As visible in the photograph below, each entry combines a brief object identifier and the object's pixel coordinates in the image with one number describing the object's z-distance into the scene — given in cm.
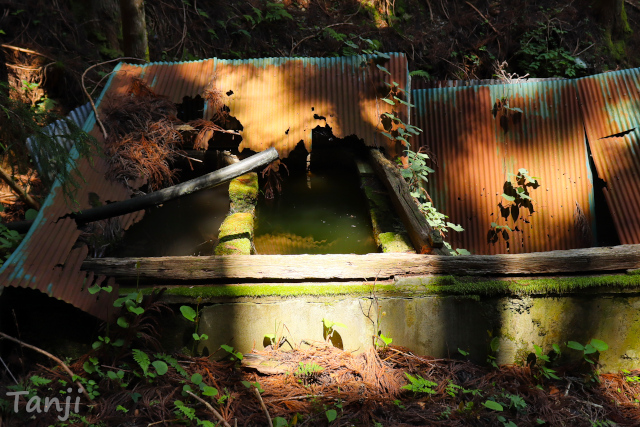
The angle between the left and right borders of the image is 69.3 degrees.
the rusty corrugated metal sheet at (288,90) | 611
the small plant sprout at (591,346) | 382
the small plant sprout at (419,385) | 352
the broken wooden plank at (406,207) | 413
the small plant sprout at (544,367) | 386
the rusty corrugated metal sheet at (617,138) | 595
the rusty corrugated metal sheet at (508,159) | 634
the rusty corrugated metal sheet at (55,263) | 356
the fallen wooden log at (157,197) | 415
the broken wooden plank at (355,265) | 375
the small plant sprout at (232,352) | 360
